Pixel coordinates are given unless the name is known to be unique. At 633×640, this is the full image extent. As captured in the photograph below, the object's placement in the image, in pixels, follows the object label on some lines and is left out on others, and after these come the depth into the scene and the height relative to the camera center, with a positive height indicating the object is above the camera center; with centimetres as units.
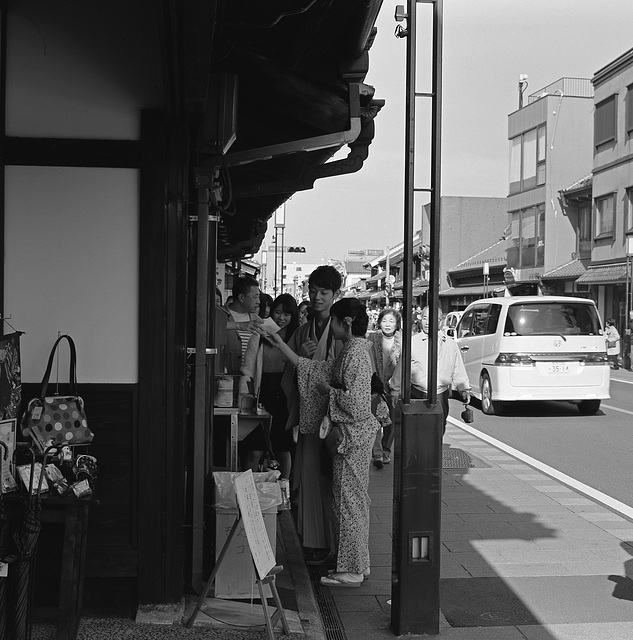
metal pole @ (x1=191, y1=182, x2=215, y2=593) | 475 -45
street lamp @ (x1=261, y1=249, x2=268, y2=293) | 5151 +372
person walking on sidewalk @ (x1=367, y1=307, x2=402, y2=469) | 941 -30
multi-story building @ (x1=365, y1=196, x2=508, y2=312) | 6456 +804
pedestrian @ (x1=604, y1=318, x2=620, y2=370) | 2545 -41
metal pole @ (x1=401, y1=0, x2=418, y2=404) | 439 +71
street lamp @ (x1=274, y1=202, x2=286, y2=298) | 3747 +452
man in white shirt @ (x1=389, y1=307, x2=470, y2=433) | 858 -46
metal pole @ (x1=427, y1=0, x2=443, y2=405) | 446 +87
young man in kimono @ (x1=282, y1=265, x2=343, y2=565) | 564 -80
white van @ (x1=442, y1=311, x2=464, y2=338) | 2898 +33
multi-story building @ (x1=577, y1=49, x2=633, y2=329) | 3016 +540
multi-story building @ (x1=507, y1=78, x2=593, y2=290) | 3853 +770
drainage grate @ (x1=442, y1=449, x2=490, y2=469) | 965 -156
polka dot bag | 395 -46
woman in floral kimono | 529 -82
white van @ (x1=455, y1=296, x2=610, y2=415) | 1373 -36
